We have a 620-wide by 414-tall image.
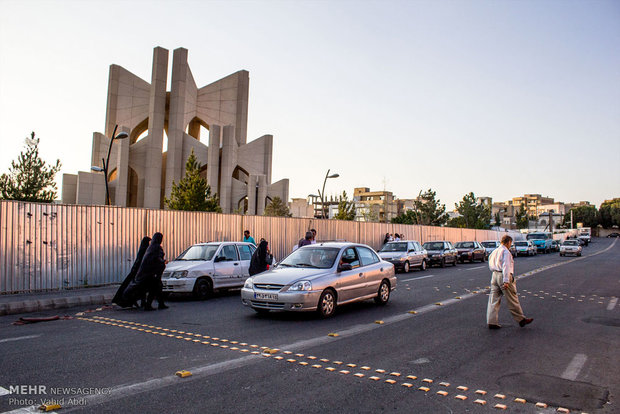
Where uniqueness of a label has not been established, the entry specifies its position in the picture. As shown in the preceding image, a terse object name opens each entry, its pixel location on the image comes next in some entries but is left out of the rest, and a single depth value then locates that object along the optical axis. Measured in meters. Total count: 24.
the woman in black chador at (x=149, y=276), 10.54
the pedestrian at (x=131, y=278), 10.78
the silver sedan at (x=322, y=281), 8.86
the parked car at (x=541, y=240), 48.94
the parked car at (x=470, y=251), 32.12
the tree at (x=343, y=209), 54.47
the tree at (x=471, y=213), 83.88
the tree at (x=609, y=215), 136.62
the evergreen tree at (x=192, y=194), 34.94
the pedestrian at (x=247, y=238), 17.43
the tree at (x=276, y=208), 60.62
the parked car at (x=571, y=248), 41.41
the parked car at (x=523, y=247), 43.00
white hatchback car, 12.41
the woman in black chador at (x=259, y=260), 12.87
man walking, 8.20
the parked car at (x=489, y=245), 37.72
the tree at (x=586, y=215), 144.25
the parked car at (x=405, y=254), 22.47
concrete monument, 54.50
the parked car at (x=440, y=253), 26.69
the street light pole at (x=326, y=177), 32.19
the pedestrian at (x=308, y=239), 14.85
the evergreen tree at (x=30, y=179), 32.38
